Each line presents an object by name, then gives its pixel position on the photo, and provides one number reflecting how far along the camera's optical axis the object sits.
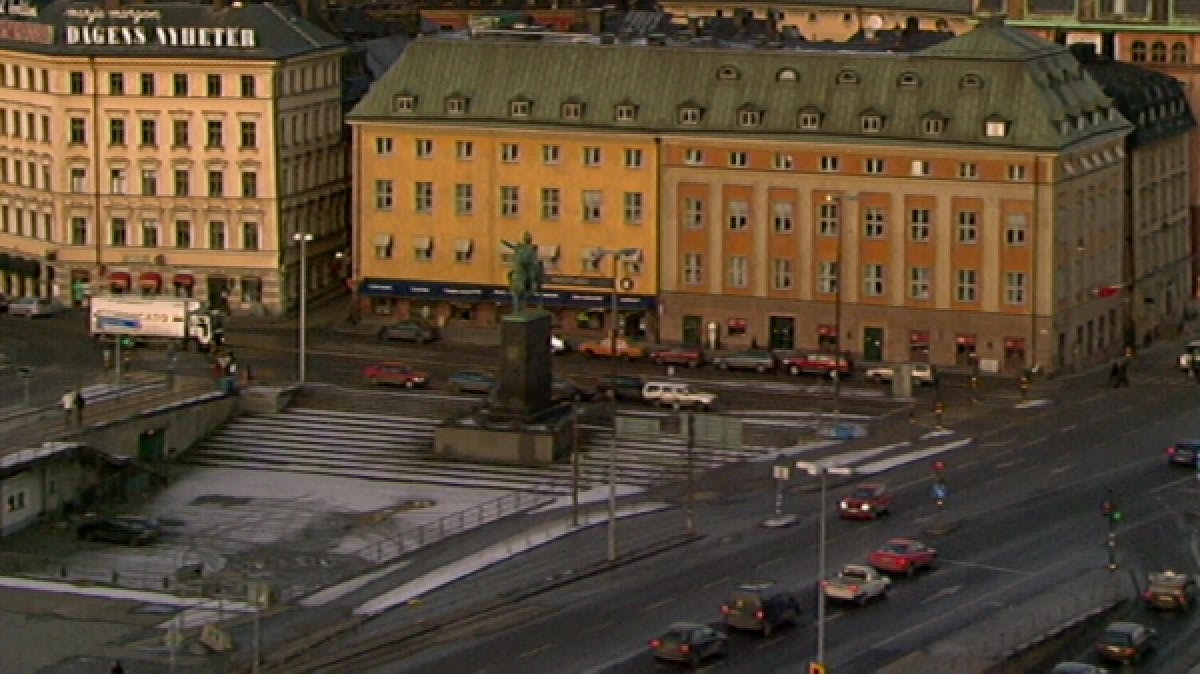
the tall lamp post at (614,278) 181.24
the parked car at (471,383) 181.25
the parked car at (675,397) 178.75
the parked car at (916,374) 183.00
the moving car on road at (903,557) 144.25
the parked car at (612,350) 190.25
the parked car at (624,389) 180.12
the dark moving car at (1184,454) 164.00
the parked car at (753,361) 186.88
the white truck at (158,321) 190.38
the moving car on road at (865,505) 154.25
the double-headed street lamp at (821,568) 128.25
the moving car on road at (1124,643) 131.00
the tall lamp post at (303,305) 184.25
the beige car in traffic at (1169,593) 139.12
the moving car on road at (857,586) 139.00
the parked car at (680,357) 188.38
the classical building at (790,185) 187.75
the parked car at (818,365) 185.50
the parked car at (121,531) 154.75
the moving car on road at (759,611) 134.50
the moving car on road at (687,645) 129.88
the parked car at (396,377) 182.88
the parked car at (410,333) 194.88
